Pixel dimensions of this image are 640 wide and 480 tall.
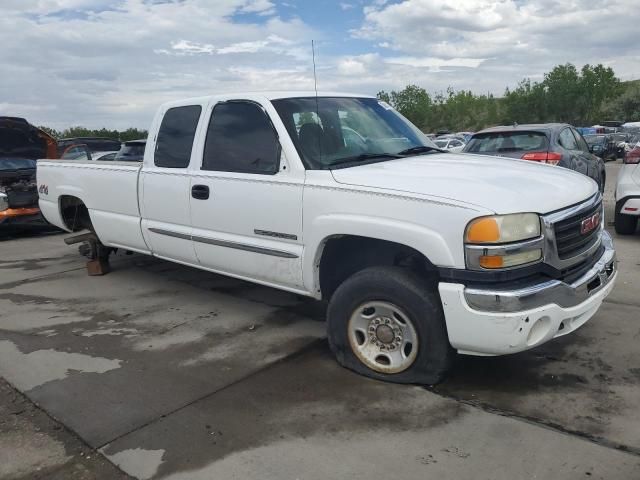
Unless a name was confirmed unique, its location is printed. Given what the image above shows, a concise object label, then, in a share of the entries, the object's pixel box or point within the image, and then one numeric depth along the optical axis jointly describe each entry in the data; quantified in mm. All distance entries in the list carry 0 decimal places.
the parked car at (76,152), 12547
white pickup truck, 3203
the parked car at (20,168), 9617
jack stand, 6871
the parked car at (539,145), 8805
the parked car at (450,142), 26947
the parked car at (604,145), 26984
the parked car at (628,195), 7751
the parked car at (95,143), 14242
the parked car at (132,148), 9820
